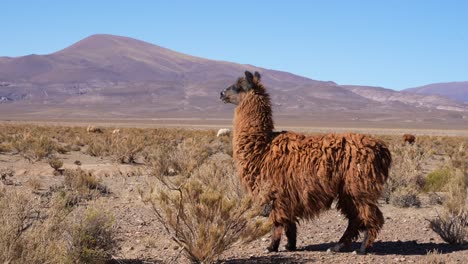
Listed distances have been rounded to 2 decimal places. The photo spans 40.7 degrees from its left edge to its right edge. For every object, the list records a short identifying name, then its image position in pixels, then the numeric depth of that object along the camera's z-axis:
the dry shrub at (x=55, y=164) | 16.09
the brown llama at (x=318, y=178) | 7.11
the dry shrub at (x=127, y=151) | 19.76
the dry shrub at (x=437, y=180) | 13.63
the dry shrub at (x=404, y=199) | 11.30
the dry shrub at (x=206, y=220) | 6.42
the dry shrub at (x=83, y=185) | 11.45
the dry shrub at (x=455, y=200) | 8.98
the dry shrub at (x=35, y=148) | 19.72
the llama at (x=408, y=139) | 35.12
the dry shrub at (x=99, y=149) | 22.59
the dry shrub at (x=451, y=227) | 8.00
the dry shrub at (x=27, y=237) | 5.27
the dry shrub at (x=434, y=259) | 6.61
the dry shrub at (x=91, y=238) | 6.23
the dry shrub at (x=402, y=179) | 11.95
